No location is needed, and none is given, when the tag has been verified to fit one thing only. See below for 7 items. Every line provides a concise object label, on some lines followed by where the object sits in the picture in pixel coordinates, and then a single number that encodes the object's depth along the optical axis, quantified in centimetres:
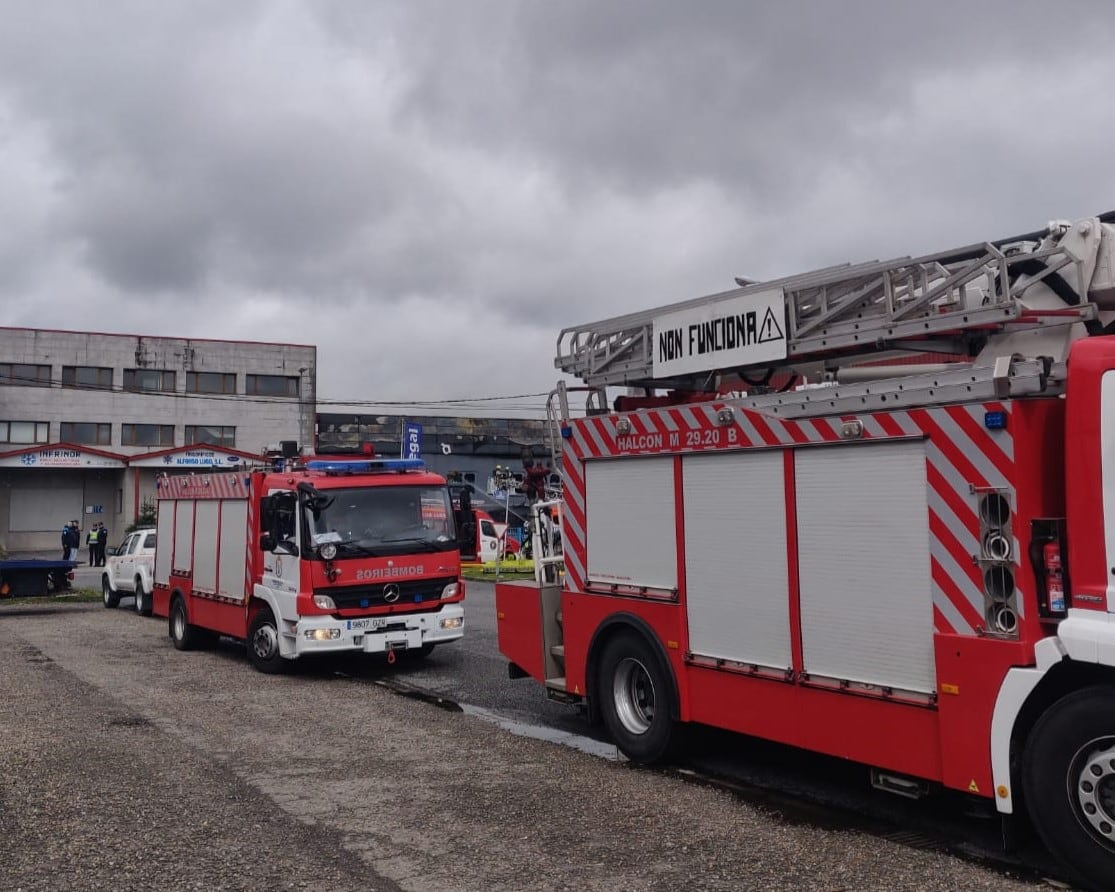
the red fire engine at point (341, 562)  1180
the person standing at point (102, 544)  3775
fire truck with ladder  512
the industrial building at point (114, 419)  4825
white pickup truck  2050
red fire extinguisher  516
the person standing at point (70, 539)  3453
